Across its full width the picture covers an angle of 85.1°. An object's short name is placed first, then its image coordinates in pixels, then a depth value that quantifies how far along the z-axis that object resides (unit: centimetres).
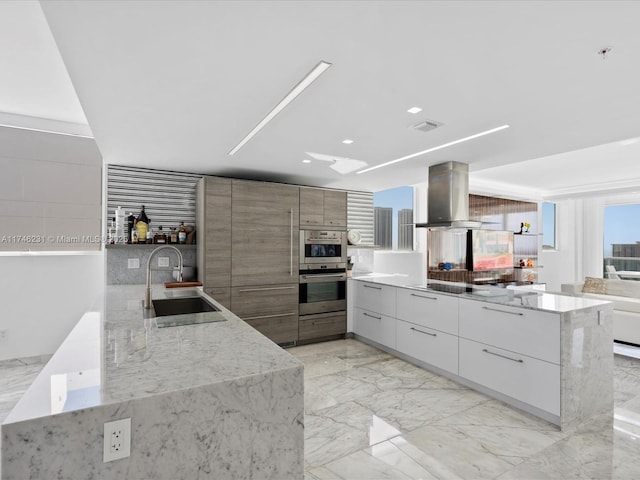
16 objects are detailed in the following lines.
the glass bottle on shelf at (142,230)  379
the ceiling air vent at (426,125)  254
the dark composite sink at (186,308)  210
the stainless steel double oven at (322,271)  450
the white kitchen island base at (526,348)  250
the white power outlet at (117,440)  99
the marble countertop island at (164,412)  95
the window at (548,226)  831
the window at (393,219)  575
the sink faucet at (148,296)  234
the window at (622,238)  734
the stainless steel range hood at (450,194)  378
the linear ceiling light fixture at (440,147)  269
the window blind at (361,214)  551
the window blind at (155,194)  387
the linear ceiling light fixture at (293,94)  177
